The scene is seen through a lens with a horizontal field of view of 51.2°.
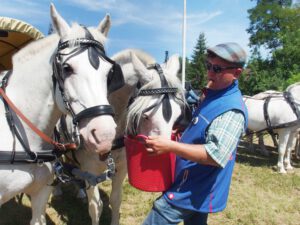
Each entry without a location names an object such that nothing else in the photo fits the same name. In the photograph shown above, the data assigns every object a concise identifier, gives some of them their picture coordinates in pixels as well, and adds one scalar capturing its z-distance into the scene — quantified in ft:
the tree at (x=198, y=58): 146.47
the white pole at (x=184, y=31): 46.16
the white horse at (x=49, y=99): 5.94
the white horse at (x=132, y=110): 8.06
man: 6.21
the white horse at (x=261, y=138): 26.27
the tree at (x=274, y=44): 71.72
